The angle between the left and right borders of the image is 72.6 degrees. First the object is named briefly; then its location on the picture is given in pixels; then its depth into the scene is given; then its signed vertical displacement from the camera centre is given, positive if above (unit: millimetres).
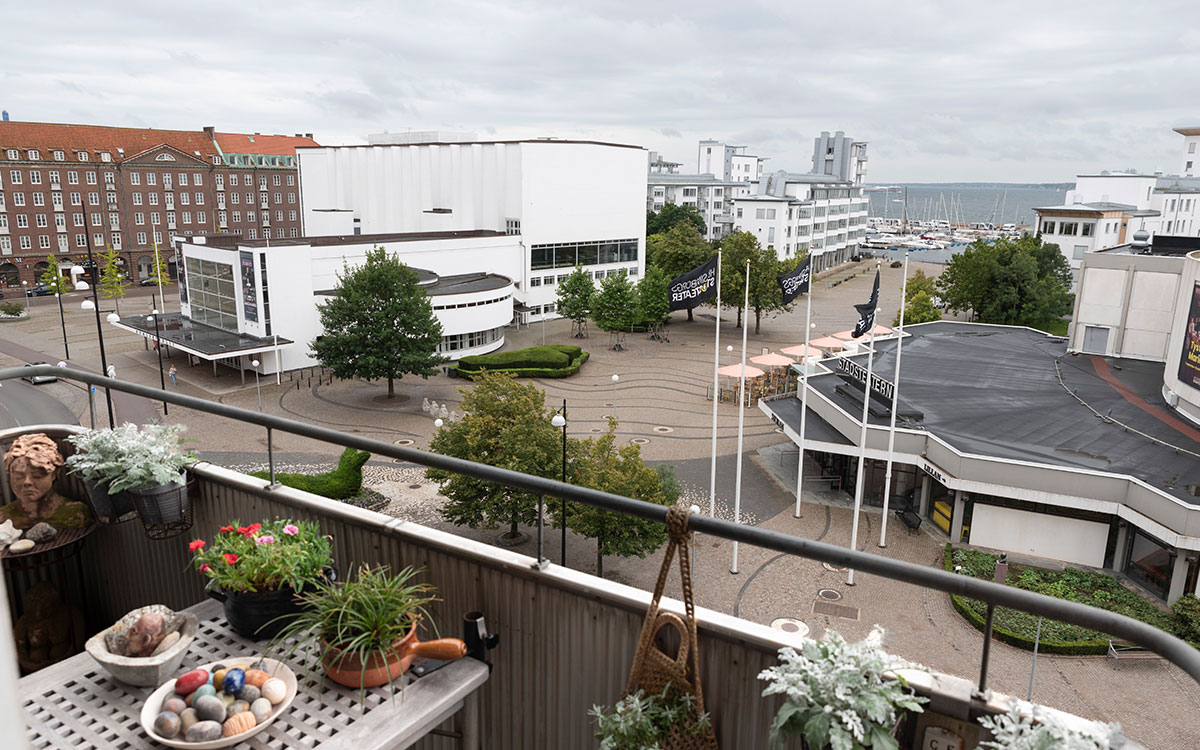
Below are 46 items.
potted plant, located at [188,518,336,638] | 4152 -1898
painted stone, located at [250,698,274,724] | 3537 -2196
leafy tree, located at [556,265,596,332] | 53438 -6197
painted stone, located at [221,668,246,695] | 3615 -2119
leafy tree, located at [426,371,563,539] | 20141 -6288
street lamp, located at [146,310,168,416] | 37656 -8081
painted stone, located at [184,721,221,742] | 3416 -2214
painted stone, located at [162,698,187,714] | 3551 -2193
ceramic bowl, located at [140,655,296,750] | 3389 -2212
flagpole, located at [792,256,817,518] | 24562 -7543
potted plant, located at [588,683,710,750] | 3461 -2170
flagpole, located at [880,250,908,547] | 22719 -6983
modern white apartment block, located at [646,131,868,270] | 87125 +400
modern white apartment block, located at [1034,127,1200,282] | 70438 +201
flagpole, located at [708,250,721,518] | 23053 -8846
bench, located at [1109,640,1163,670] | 16953 -8997
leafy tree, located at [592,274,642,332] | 50688 -6483
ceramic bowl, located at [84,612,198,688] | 3803 -2170
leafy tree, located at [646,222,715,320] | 61219 -3575
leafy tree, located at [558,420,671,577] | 19375 -7114
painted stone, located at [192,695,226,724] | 3500 -2167
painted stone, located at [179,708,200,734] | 3492 -2202
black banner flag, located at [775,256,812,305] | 30453 -2836
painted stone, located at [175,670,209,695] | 3648 -2142
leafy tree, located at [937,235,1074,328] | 52812 -4976
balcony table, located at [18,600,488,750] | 3520 -2288
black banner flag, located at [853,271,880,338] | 24384 -3300
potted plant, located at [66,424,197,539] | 5164 -1773
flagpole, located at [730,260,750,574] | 20870 -8419
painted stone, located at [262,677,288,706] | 3635 -2175
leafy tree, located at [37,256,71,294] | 61650 -6551
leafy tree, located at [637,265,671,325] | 52781 -6114
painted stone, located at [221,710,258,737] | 3453 -2205
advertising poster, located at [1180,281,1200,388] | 26759 -4418
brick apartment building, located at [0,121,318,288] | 68438 +131
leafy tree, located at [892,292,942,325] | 55156 -6828
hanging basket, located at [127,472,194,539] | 5160 -1981
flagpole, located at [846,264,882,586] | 21984 -6909
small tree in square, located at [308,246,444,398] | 34938 -5553
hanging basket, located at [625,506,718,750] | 3439 -1922
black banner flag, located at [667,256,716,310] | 28047 -2840
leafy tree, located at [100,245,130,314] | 60734 -7062
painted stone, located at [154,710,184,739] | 3441 -2205
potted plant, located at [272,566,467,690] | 3758 -1999
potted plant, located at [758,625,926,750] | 2906 -1745
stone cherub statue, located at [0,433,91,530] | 5535 -2017
